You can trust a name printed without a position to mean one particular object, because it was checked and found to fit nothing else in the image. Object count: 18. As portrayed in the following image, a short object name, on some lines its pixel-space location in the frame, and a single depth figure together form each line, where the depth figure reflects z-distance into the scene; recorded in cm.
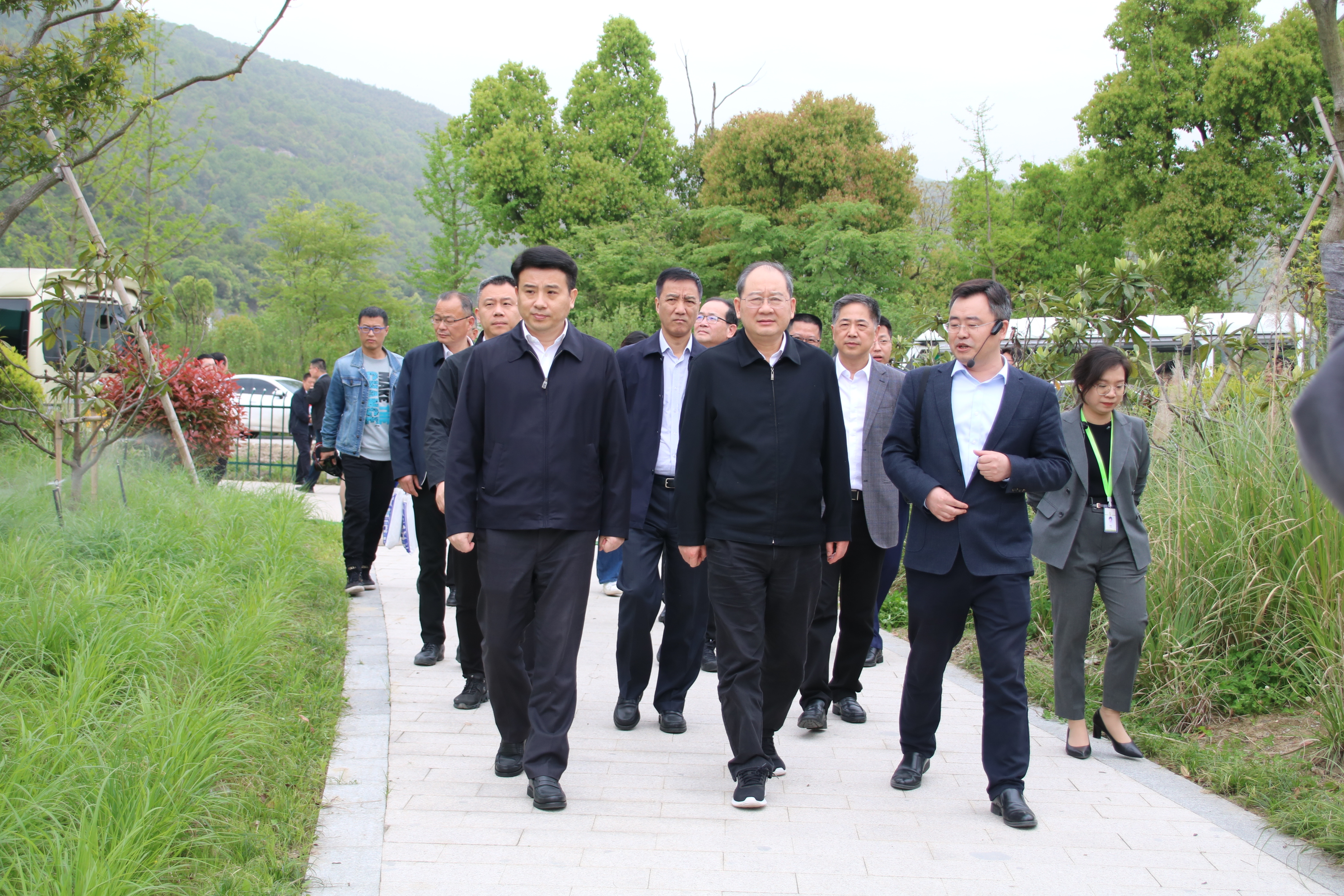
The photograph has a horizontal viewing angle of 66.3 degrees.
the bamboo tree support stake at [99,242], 762
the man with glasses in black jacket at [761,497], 425
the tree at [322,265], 3541
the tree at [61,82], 635
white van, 1609
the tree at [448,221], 3194
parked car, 1919
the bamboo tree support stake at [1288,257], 688
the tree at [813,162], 2656
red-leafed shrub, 1273
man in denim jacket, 770
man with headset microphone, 417
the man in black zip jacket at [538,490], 429
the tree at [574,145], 3306
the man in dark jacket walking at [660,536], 518
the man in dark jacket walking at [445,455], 534
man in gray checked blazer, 541
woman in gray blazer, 504
